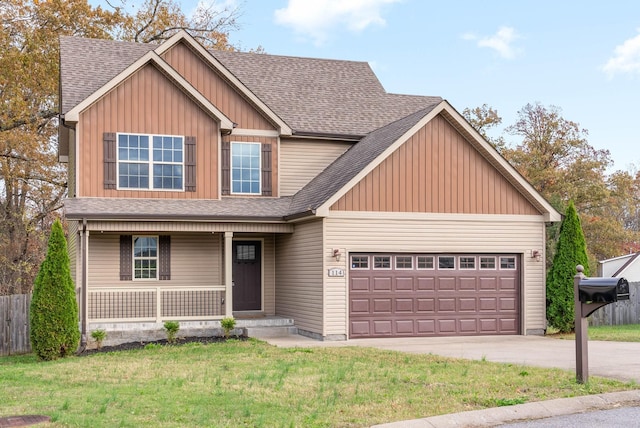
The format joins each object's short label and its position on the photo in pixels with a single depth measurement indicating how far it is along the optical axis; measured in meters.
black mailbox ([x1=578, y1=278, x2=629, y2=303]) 10.57
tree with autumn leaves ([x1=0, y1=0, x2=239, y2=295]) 30.92
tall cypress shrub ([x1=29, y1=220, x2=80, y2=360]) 16.14
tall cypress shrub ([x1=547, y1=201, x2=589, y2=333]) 20.61
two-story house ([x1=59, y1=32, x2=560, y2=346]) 18.97
